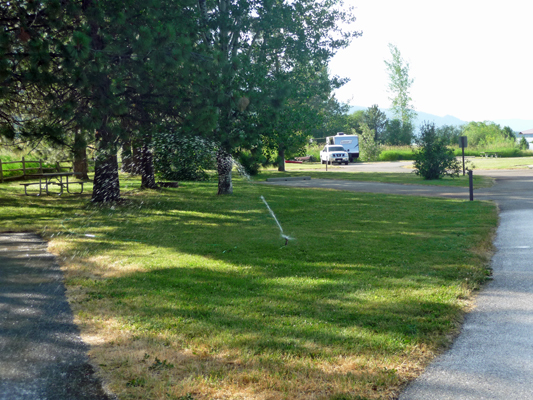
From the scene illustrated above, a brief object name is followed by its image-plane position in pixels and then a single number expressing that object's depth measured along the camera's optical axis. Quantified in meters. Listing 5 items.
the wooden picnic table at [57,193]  19.35
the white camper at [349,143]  55.41
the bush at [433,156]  26.20
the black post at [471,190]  15.74
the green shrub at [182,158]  14.91
